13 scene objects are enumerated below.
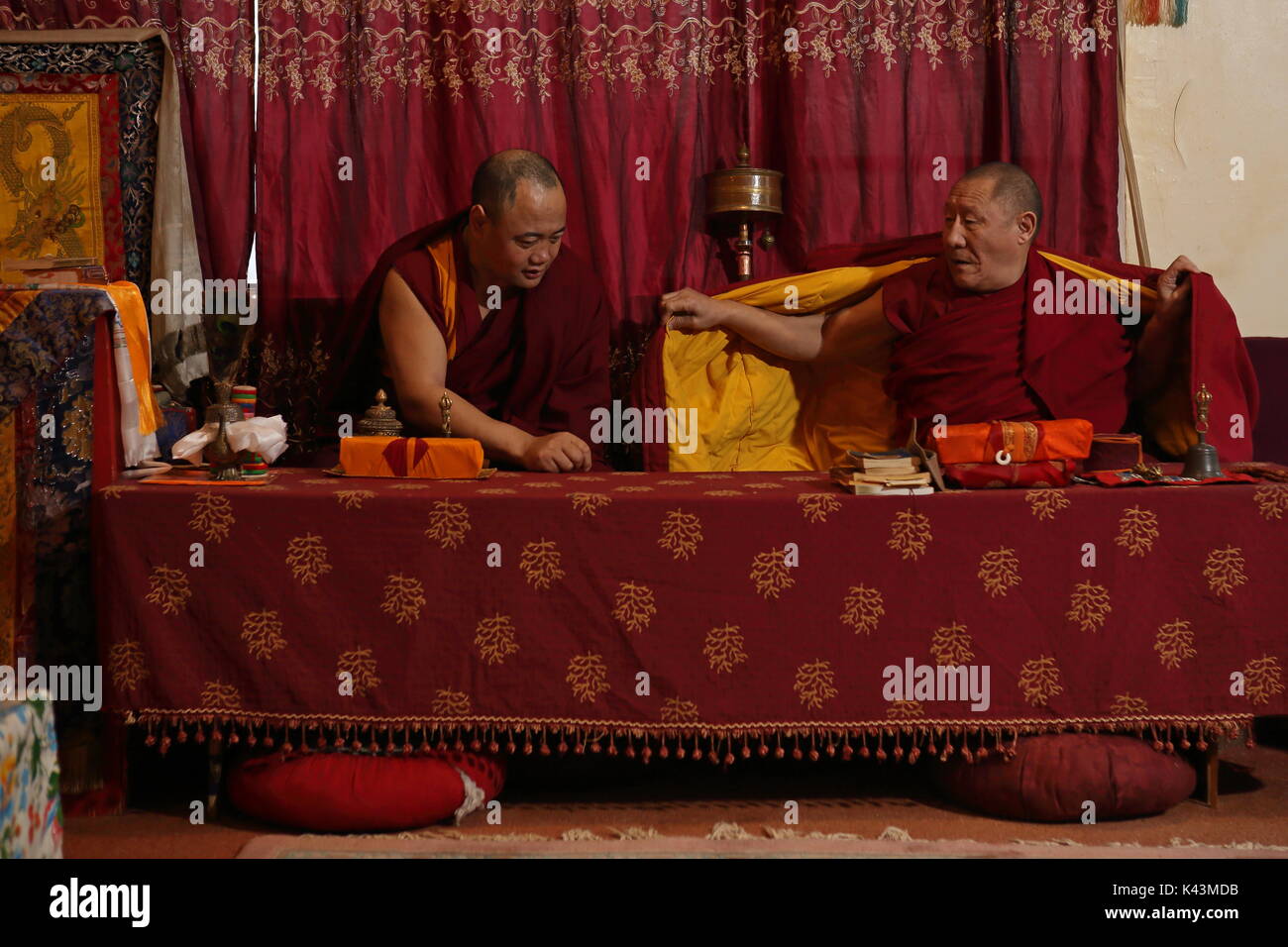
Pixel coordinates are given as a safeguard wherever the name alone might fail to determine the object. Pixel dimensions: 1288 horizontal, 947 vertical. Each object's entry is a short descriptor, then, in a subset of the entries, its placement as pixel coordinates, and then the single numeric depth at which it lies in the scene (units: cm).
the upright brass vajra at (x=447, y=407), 301
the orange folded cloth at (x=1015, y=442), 268
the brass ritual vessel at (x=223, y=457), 270
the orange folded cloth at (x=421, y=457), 283
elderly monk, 312
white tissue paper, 270
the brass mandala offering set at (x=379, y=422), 296
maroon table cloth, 250
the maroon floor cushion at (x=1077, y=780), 249
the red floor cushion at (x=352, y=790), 246
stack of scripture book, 255
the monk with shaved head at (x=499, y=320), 315
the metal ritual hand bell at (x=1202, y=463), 269
